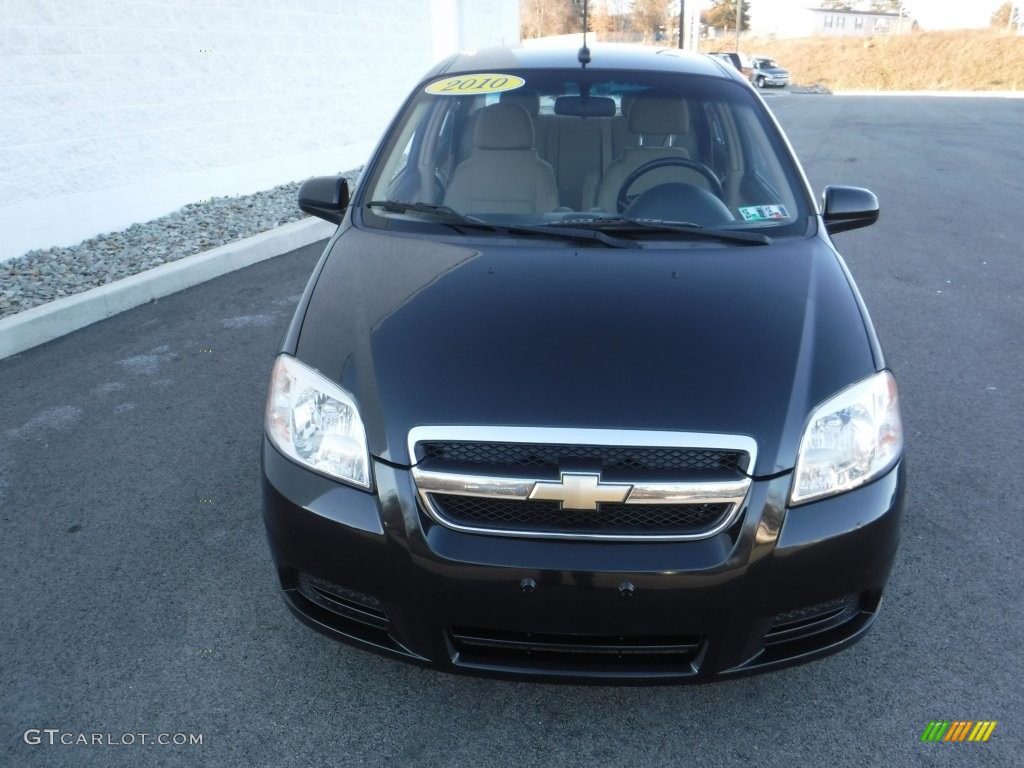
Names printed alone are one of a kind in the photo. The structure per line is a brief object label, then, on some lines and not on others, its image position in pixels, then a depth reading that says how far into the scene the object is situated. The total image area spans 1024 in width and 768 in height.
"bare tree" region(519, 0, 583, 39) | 62.44
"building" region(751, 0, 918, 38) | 105.50
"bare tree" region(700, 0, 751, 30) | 83.00
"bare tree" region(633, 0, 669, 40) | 74.75
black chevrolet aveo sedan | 1.95
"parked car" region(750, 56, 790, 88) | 43.22
